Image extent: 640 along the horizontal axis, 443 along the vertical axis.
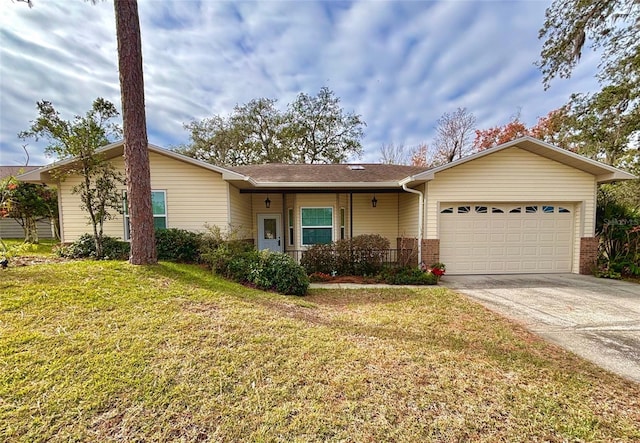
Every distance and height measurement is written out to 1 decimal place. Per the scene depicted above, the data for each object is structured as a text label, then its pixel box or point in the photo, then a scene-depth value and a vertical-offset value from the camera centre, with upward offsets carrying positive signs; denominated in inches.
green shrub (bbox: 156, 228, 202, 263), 292.4 -40.0
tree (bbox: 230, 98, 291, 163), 866.8 +273.4
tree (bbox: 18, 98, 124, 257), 265.1 +67.6
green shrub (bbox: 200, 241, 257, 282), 261.1 -52.0
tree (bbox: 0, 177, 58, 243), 448.5 +16.6
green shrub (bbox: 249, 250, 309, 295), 243.1 -62.9
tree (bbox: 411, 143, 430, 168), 909.2 +192.7
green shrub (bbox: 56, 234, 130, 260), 293.4 -42.3
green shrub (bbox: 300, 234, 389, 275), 326.6 -60.6
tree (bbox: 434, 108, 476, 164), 828.6 +249.5
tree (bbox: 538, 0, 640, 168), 352.2 +218.4
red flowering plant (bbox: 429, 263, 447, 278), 299.1 -71.5
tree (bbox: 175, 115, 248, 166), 875.4 +233.3
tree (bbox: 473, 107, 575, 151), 745.0 +236.8
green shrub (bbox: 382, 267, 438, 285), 293.0 -79.1
